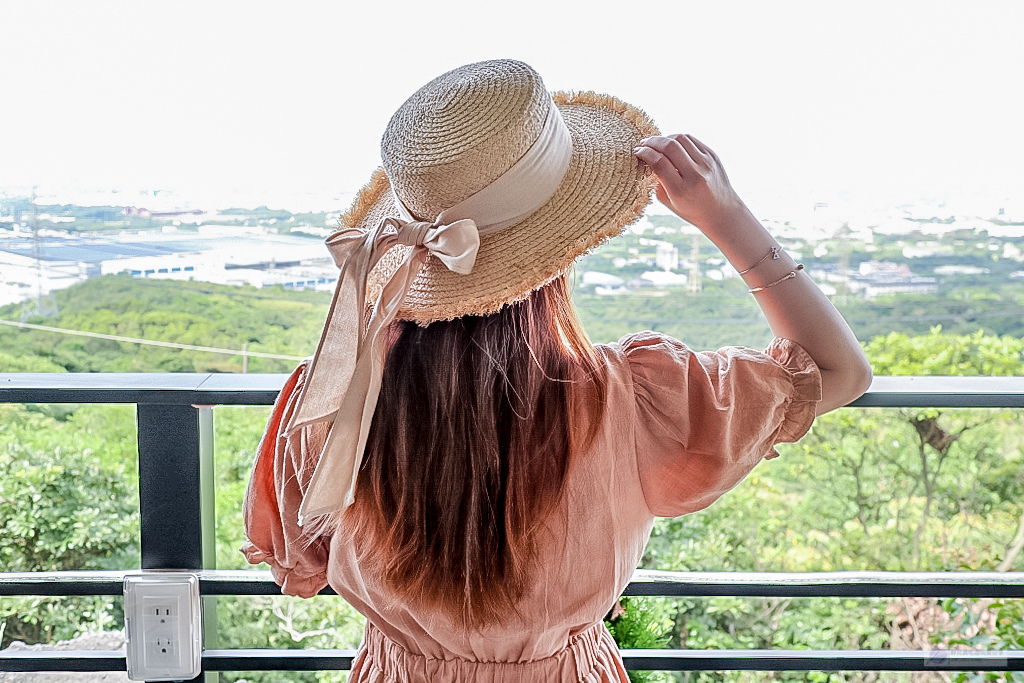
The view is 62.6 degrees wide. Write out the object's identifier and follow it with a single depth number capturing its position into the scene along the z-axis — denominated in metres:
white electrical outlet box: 1.15
